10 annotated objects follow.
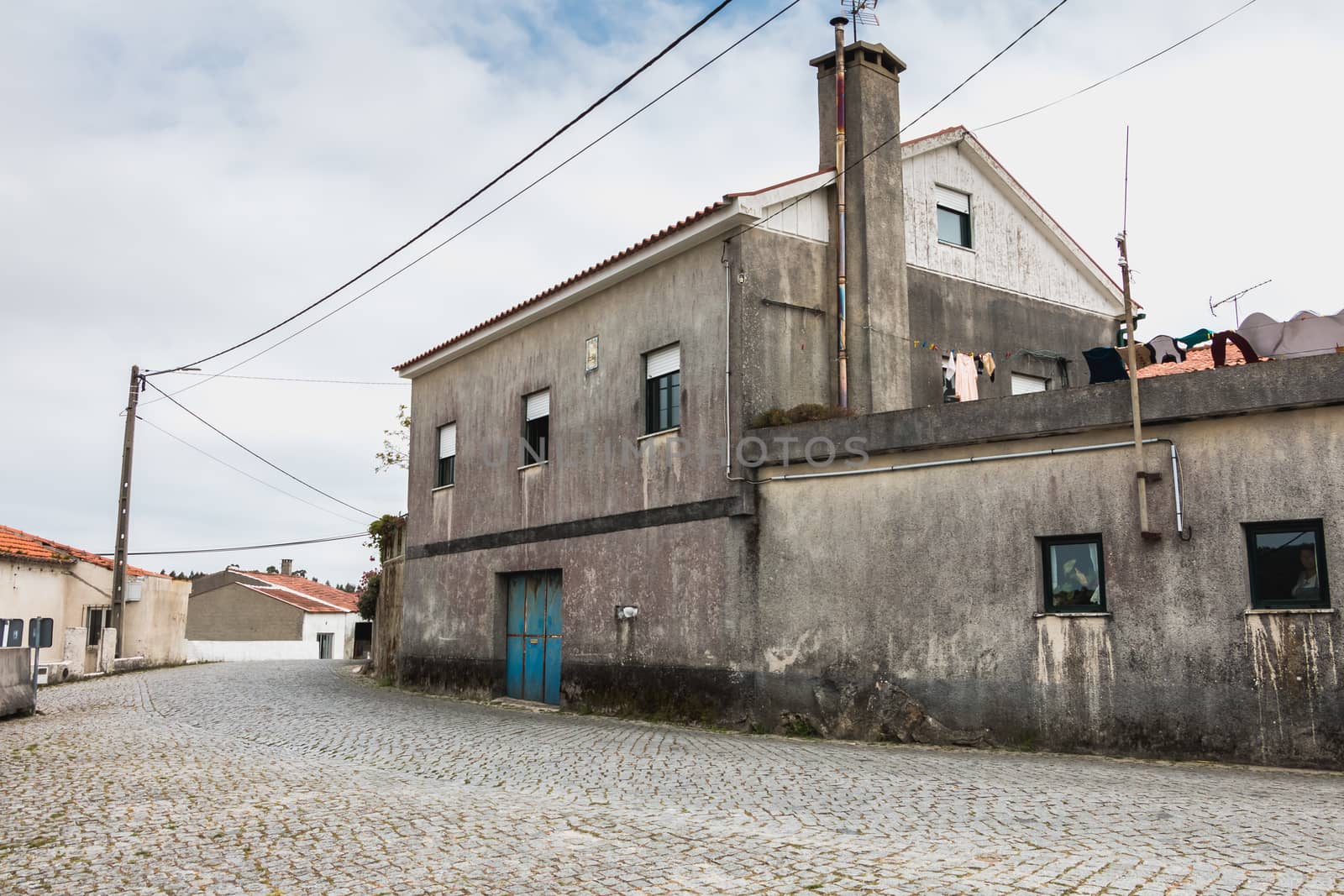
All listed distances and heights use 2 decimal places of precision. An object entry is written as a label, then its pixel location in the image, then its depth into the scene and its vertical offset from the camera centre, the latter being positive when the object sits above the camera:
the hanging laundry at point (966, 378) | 16.03 +3.76
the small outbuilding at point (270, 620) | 54.22 +1.08
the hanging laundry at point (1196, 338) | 13.46 +3.64
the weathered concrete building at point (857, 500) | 10.27 +1.66
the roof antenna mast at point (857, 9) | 16.39 +9.27
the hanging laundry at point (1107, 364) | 12.99 +3.21
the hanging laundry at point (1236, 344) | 11.94 +3.11
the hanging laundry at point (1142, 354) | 13.90 +3.55
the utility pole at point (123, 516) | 27.55 +3.17
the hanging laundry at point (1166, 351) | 14.05 +3.64
